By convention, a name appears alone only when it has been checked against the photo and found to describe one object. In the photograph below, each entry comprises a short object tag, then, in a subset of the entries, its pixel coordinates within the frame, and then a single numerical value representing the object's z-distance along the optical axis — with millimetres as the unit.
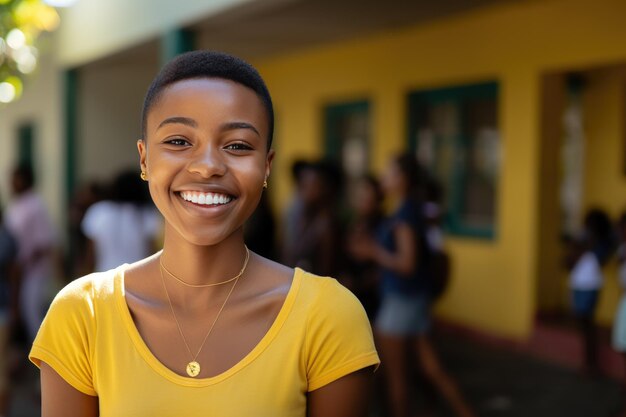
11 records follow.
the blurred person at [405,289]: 5137
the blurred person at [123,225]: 6070
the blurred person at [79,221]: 8969
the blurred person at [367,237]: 5609
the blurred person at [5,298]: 5465
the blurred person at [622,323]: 4992
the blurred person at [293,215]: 6266
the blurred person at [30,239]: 7102
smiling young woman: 1739
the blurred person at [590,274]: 6797
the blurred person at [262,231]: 6547
